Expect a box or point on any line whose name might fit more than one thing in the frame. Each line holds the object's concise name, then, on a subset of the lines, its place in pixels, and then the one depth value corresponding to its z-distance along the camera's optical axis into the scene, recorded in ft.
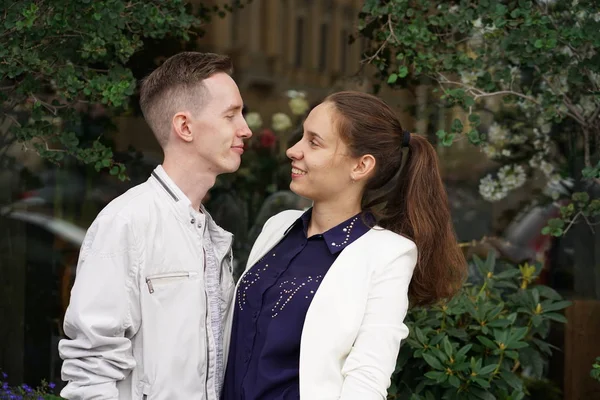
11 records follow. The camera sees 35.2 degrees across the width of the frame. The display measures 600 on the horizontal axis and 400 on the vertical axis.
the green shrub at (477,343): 13.34
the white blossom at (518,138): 17.29
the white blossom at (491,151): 17.38
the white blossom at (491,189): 17.54
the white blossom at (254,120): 17.81
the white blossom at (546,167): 17.25
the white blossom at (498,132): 17.34
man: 8.01
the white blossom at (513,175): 17.44
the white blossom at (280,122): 17.88
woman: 8.46
